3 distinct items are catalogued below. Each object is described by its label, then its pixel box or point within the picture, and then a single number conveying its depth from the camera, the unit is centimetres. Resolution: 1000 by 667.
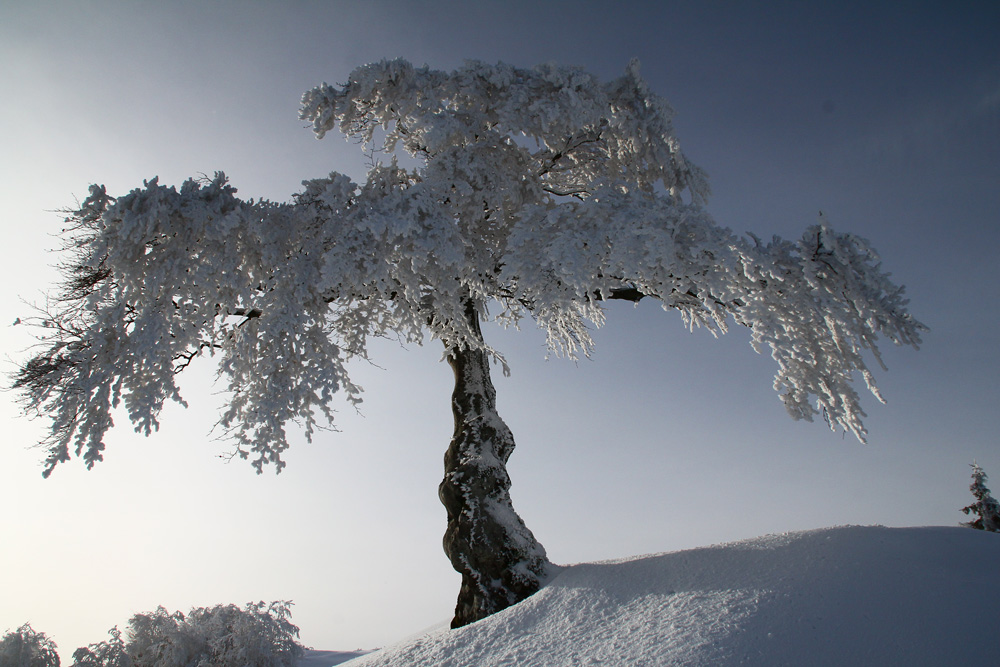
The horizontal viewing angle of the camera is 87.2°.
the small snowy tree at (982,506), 2053
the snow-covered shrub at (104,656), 1274
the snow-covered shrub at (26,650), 1288
